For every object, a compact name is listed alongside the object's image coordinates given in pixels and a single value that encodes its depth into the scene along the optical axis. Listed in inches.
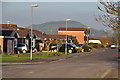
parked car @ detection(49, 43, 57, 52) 2210.9
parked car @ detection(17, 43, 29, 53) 1999.3
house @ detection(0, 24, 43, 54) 1759.4
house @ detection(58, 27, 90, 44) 4325.8
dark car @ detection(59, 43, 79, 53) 2255.2
